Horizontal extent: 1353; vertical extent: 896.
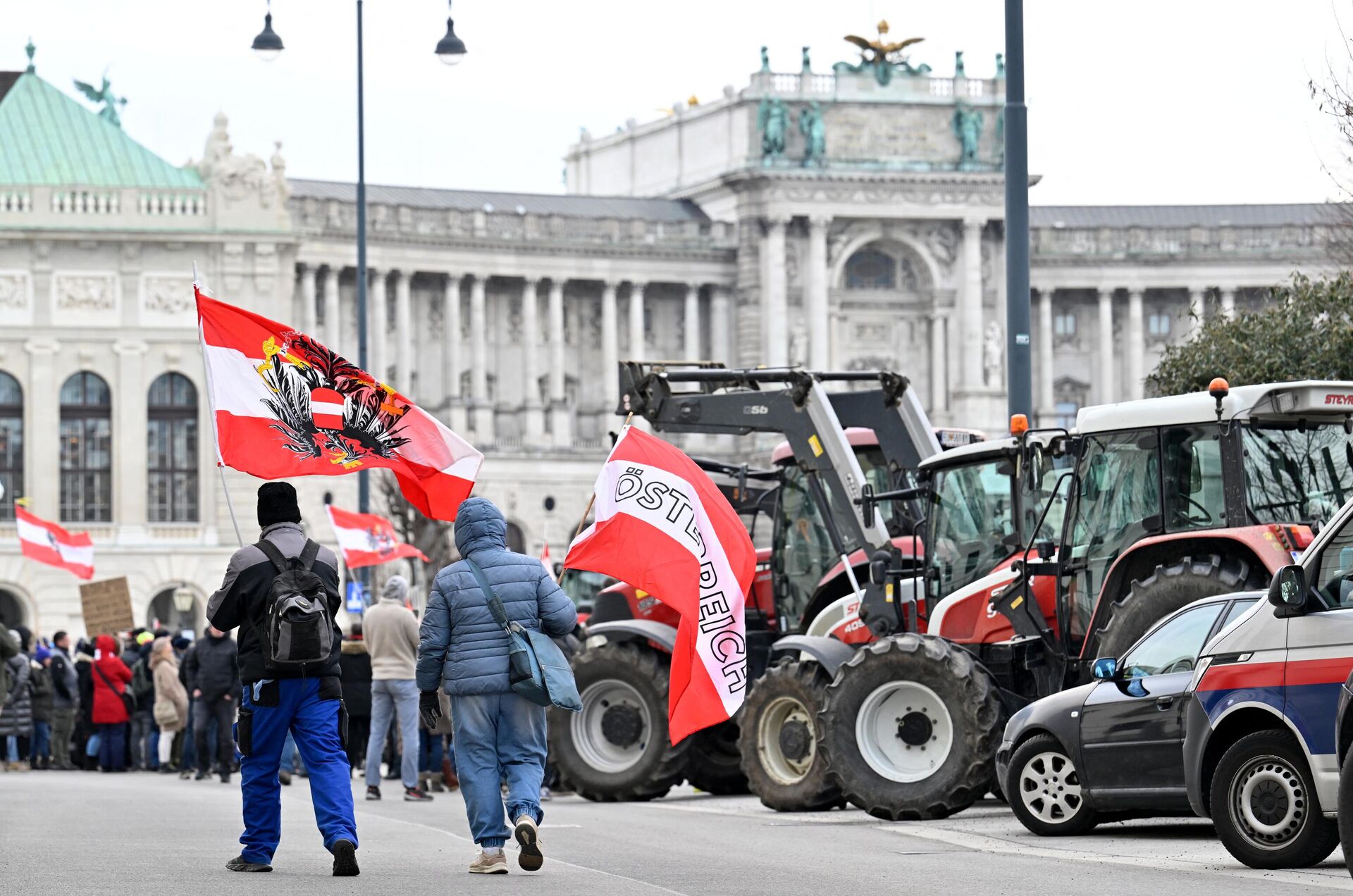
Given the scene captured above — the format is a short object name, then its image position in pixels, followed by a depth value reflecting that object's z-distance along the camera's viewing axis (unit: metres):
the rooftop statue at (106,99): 88.06
